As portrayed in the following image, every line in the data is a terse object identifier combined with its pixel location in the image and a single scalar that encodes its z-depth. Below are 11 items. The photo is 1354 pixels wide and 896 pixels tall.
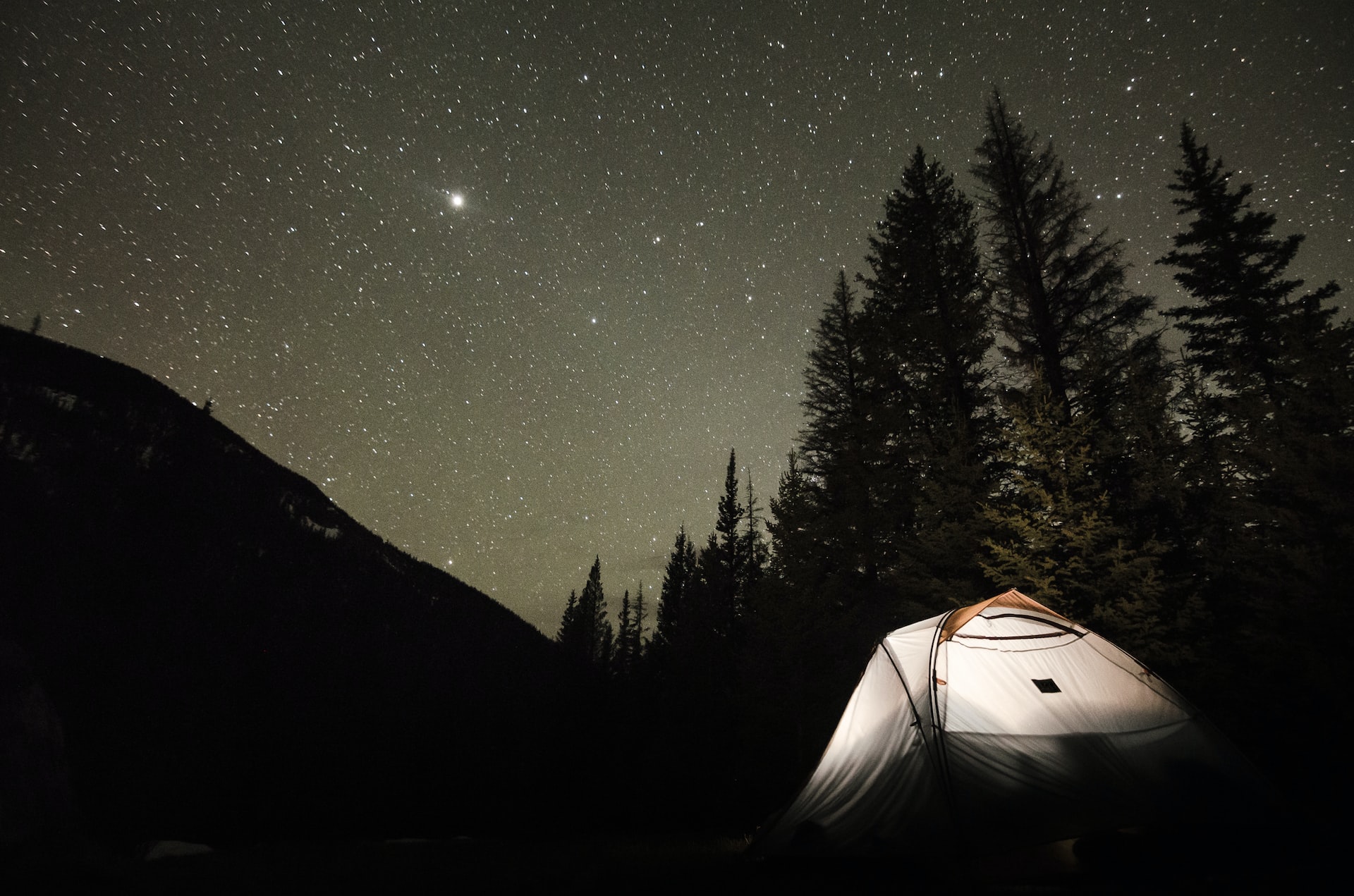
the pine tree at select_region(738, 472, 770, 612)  31.70
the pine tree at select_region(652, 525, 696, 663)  37.81
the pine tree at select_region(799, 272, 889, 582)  15.80
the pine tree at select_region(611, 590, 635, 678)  48.91
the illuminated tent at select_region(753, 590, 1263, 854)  4.79
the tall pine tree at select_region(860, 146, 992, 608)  12.20
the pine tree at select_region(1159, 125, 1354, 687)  9.27
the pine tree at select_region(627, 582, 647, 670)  52.50
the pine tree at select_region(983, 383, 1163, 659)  9.57
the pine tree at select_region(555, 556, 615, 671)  65.62
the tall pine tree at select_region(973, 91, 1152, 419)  13.01
